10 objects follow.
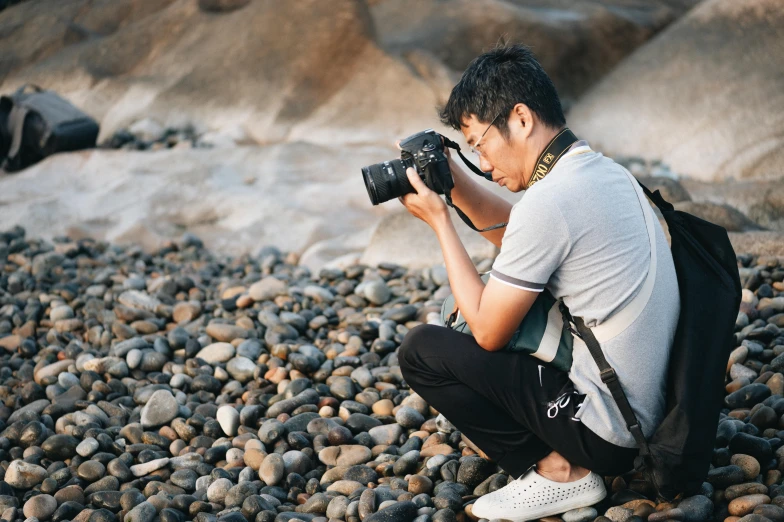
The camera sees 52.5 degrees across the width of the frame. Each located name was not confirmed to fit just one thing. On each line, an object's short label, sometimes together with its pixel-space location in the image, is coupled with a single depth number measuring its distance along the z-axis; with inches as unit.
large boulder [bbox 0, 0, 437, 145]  316.5
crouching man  77.9
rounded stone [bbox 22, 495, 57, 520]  98.3
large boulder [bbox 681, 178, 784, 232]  191.5
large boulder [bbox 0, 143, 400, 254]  235.0
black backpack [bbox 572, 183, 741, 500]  78.2
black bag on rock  283.4
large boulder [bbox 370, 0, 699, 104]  343.0
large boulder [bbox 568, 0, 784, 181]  280.7
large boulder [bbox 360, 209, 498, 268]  175.8
